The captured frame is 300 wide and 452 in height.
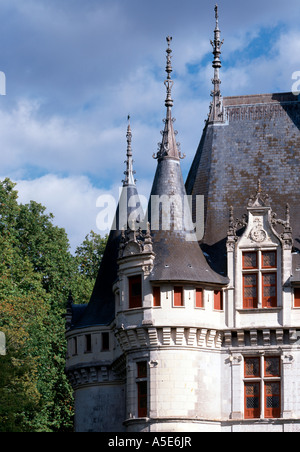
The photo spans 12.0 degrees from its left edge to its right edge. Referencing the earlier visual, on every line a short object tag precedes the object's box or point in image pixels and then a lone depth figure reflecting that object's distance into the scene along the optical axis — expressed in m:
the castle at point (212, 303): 55.03
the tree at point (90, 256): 88.12
